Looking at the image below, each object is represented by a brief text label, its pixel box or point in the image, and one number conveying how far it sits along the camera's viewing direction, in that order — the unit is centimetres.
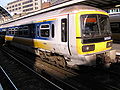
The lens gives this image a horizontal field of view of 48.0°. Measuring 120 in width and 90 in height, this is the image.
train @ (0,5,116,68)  593
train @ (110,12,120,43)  1433
